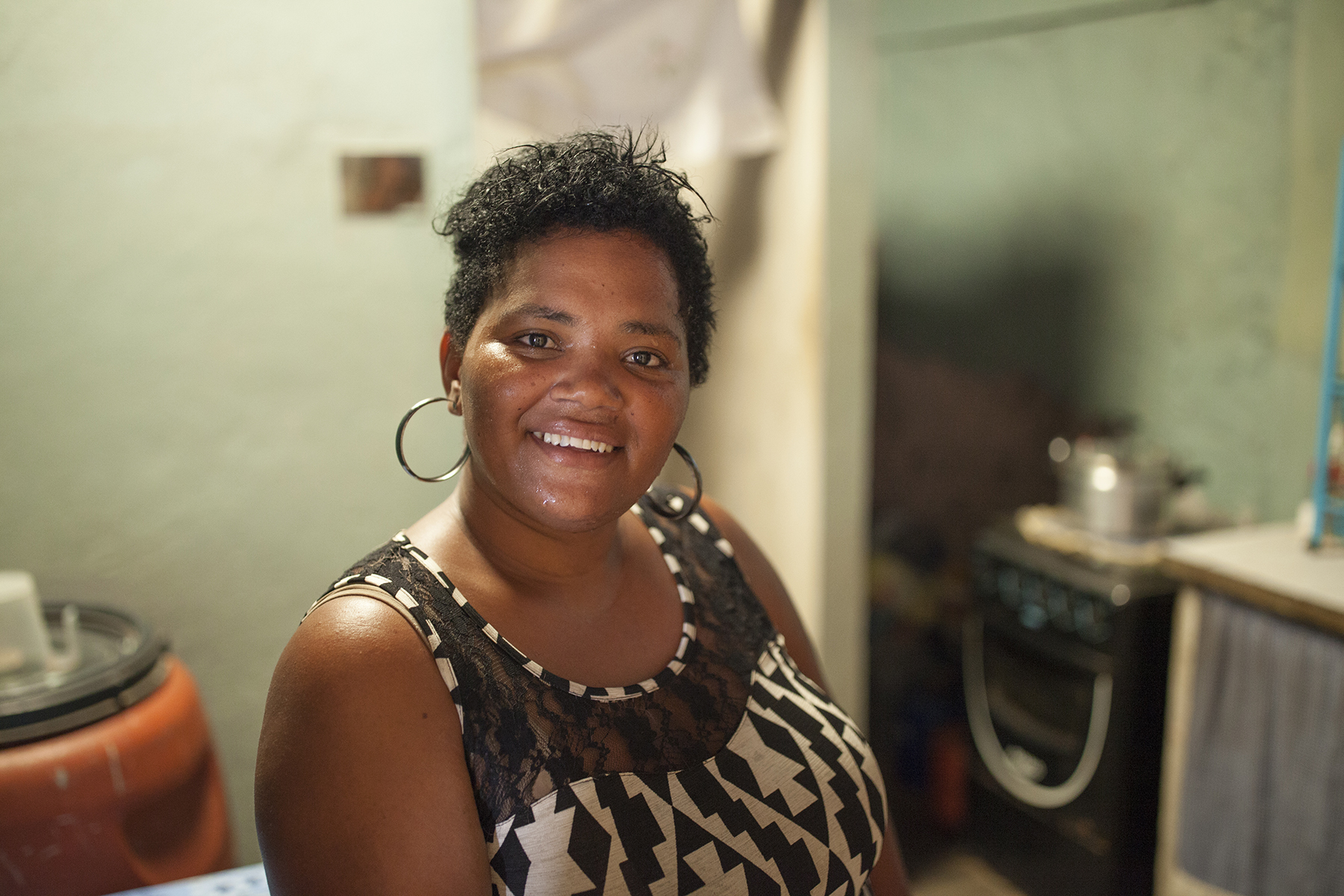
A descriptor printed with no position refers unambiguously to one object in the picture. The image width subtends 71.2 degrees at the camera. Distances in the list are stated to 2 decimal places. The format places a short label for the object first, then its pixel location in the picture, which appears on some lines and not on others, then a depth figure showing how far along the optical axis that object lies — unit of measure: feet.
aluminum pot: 8.05
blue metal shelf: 6.59
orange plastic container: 4.12
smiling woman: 2.63
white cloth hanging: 6.08
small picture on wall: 5.81
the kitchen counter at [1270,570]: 6.26
